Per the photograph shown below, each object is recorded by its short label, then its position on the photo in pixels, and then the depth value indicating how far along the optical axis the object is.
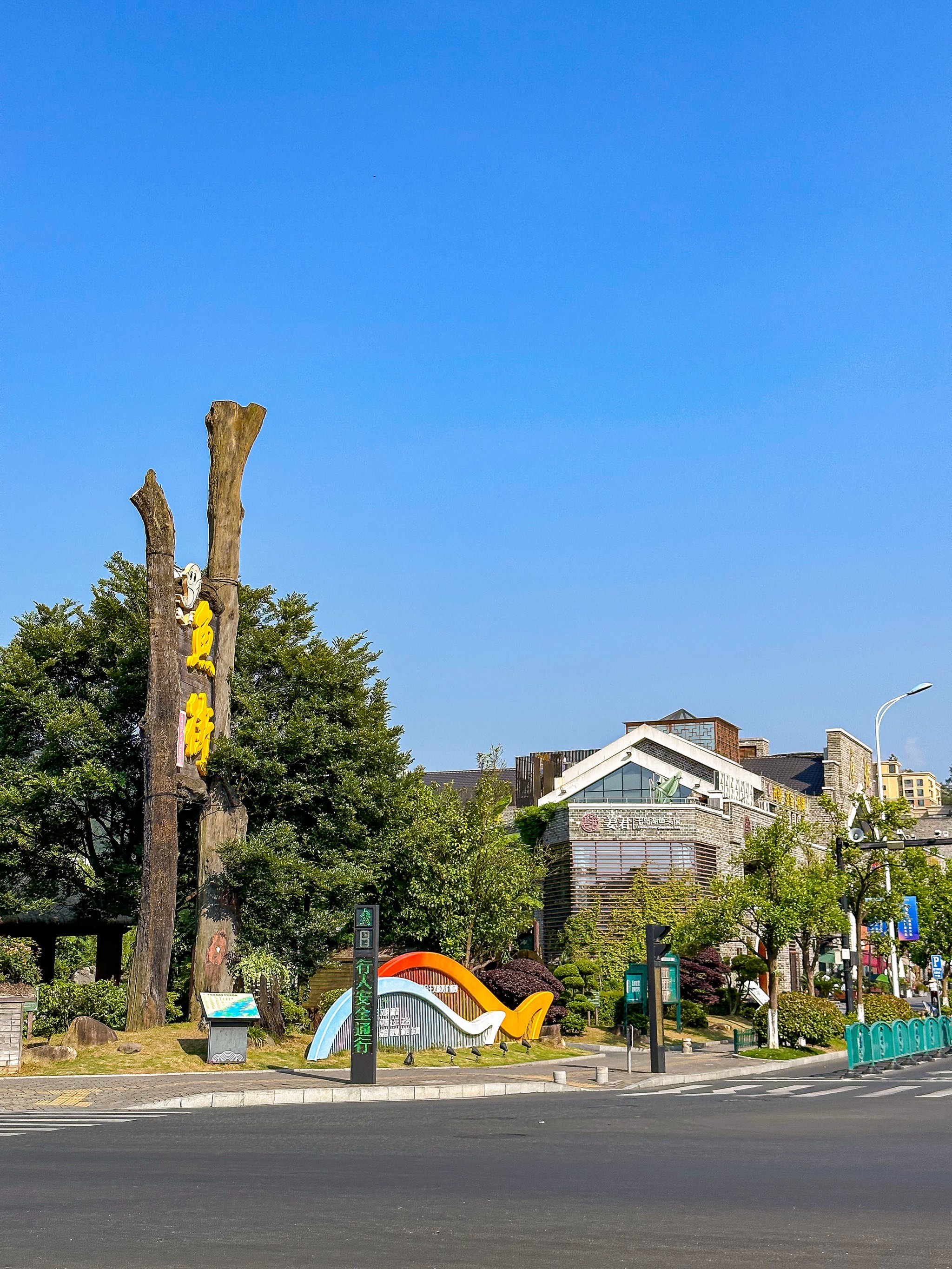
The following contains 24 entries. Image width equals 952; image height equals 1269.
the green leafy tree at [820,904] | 37.97
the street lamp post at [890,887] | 47.53
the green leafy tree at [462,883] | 36.00
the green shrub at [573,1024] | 38.72
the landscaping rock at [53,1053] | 23.52
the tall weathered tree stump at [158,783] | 26.83
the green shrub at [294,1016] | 29.94
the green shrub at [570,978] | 41.53
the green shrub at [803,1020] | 36.12
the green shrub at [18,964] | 29.75
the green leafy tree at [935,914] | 57.97
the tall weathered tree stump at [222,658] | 29.00
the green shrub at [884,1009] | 41.41
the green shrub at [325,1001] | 31.67
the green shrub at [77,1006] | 27.38
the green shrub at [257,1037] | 26.92
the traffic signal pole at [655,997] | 27.28
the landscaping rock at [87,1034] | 24.45
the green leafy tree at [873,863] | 44.84
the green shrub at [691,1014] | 41.34
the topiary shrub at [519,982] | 37.16
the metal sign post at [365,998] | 22.83
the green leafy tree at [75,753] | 30.81
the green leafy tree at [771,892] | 37.44
